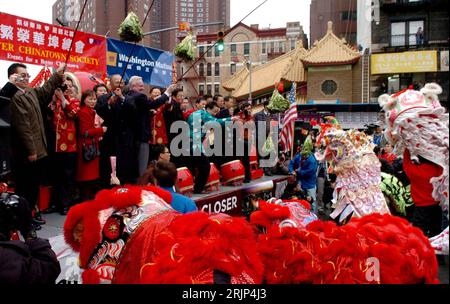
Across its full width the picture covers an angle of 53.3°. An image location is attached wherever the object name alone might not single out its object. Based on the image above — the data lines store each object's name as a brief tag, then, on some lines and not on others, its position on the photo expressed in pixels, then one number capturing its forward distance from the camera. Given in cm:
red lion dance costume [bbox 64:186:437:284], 183
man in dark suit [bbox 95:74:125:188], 492
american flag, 946
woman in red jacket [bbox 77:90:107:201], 459
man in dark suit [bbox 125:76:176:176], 484
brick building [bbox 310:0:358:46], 3241
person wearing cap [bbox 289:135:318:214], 828
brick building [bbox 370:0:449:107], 1672
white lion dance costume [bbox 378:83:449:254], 272
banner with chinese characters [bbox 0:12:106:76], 627
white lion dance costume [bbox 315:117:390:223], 363
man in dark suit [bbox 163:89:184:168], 574
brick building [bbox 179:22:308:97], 4153
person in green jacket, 571
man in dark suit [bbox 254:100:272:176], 807
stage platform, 532
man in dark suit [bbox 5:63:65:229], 382
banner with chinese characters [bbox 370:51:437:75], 820
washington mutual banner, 836
